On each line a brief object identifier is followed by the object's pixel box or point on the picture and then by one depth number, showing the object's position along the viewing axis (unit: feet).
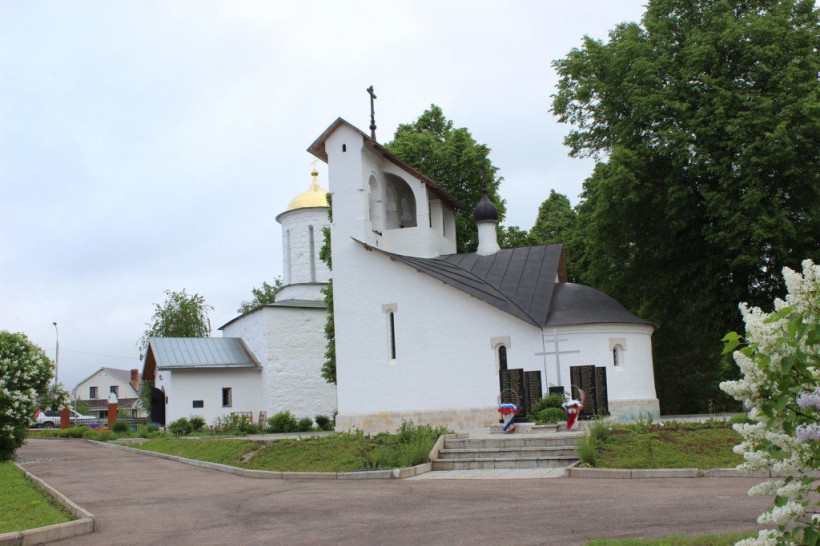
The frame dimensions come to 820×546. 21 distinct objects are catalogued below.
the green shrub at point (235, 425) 92.63
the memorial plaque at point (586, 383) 69.87
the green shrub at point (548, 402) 61.87
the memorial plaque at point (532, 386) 71.77
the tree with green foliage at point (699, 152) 71.00
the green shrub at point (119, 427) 104.82
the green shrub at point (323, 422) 100.48
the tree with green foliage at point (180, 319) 164.55
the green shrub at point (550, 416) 59.26
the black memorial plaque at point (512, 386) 71.40
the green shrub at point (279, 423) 95.66
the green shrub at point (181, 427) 95.25
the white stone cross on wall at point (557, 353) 71.46
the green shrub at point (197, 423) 98.63
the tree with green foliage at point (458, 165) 107.04
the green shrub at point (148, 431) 94.77
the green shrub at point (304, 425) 99.18
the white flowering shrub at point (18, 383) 56.59
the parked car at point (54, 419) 180.63
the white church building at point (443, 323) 73.51
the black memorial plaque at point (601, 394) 70.33
